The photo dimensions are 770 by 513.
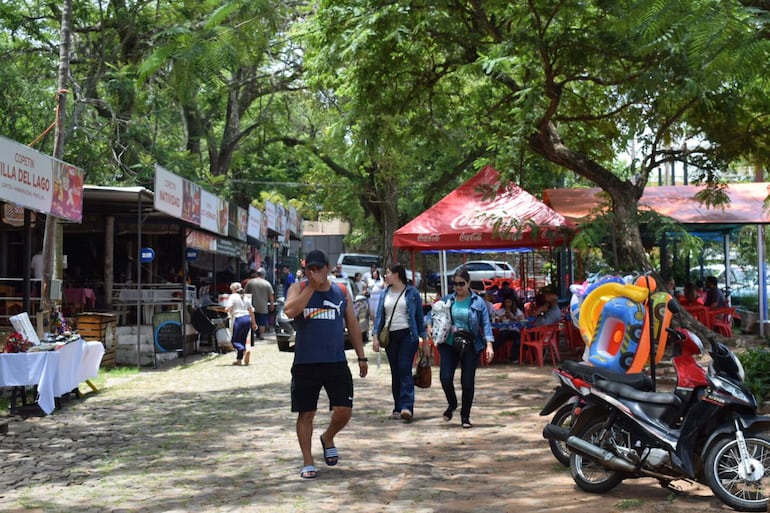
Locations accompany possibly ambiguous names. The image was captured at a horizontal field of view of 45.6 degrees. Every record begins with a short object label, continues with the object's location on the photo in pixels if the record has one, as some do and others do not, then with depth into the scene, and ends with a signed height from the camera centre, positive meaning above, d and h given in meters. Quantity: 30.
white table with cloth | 10.20 -0.87
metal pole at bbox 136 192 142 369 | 15.47 -0.31
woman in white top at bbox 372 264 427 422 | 9.81 -0.39
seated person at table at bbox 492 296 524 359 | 16.06 -0.50
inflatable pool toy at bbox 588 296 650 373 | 9.01 -0.44
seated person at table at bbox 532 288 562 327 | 15.75 -0.37
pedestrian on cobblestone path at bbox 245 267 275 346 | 20.64 -0.01
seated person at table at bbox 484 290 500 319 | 16.88 -0.18
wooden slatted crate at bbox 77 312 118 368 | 14.26 -0.50
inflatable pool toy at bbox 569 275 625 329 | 10.16 +0.02
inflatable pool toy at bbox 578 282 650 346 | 9.02 -0.08
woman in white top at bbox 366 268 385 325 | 20.62 +0.12
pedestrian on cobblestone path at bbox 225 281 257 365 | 16.23 -0.50
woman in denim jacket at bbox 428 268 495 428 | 9.41 -0.50
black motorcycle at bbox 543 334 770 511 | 5.79 -0.97
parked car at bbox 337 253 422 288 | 43.31 +1.49
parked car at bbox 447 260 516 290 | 44.19 +1.09
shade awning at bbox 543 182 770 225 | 17.55 +1.75
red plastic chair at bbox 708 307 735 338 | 18.12 -0.59
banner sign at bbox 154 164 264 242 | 15.02 +1.70
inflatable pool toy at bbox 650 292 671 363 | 8.84 -0.23
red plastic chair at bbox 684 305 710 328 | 17.95 -0.42
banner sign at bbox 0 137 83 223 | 10.25 +1.40
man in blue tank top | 7.00 -0.51
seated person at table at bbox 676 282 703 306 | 18.61 -0.14
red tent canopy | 15.25 +1.19
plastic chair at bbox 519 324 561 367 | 15.41 -0.86
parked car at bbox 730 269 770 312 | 25.88 -0.20
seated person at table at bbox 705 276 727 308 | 18.89 -0.13
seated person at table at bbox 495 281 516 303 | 18.08 -0.02
